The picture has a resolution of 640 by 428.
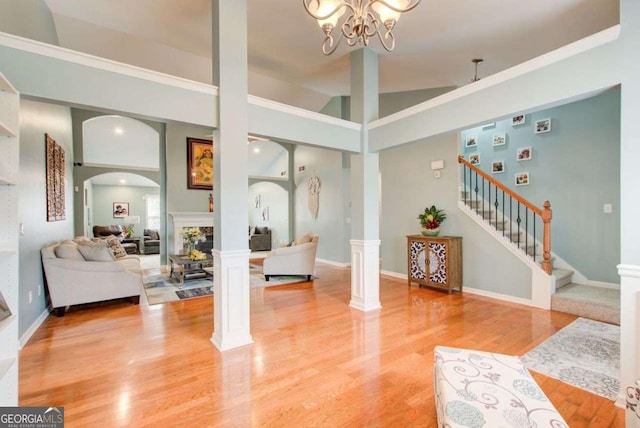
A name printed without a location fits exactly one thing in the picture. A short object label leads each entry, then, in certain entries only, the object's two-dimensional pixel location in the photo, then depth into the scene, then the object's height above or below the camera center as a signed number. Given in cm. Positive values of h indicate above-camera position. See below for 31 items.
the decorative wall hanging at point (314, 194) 816 +45
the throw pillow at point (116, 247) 671 -82
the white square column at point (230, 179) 282 +31
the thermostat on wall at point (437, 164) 518 +79
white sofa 378 -90
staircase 356 -46
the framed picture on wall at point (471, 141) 588 +136
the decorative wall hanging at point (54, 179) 422 +52
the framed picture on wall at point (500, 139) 539 +129
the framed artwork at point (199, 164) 767 +124
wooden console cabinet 470 -86
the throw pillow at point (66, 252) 396 -53
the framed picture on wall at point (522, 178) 508 +52
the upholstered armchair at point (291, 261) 562 -96
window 1215 +3
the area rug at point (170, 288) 455 -132
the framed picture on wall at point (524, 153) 505 +95
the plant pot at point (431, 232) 497 -38
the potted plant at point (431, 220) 498 -18
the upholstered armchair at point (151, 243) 1003 -106
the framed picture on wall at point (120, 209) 1169 +11
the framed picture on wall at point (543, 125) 482 +136
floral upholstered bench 134 -94
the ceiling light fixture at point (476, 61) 405 +204
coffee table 540 -116
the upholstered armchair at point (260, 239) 1014 -98
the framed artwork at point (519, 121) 512 +154
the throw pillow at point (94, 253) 426 -60
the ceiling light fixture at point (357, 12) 187 +129
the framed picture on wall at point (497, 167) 544 +77
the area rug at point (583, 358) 225 -132
